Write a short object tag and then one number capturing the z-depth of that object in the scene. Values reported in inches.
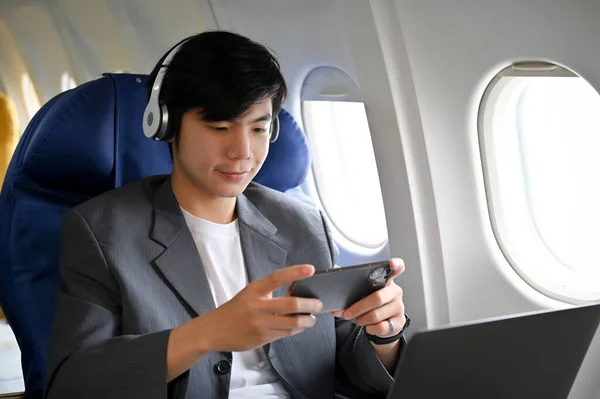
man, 67.8
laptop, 56.6
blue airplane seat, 82.9
